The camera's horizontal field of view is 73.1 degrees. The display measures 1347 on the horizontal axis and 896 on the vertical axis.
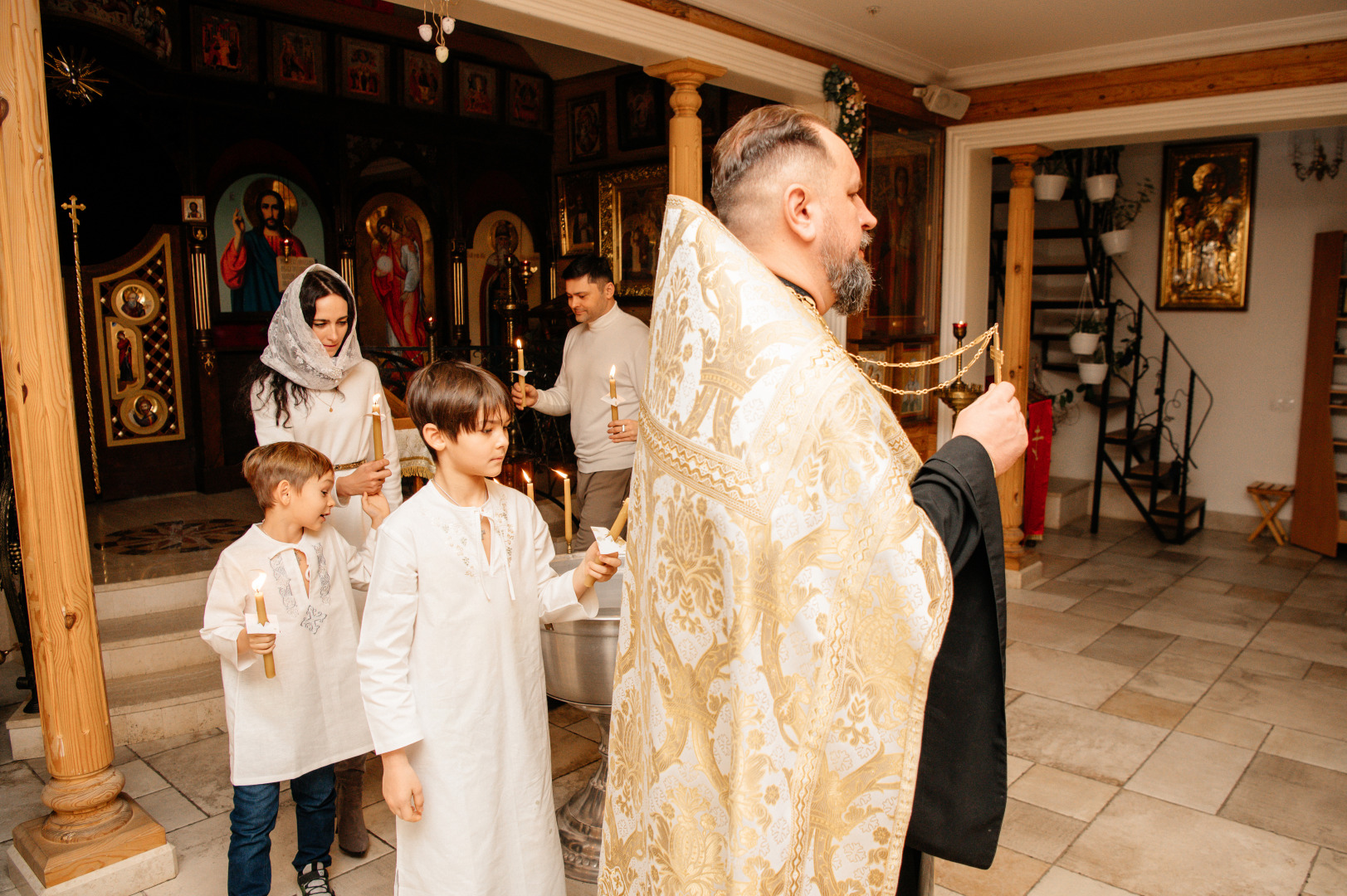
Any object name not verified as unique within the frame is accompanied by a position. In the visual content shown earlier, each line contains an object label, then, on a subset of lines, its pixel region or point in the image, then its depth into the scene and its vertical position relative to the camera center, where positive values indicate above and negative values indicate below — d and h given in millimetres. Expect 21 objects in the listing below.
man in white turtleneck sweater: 4402 -308
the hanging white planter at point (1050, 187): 7094 +1016
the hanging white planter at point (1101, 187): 7637 +1079
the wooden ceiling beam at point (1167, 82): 5039 +1388
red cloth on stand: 7176 -1237
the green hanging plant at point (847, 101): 5242 +1257
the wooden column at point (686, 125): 4461 +963
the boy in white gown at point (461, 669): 1975 -761
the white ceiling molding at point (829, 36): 4719 +1605
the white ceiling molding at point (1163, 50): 4953 +1556
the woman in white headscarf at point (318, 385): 2918 -185
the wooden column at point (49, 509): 2611 -529
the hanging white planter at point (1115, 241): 7984 +649
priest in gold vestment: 1191 -355
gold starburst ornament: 6145 +1735
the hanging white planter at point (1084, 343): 7797 -233
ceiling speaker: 5859 +1412
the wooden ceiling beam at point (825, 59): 4430 +1493
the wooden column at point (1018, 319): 6324 -17
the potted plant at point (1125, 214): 8031 +919
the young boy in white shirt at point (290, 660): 2404 -911
